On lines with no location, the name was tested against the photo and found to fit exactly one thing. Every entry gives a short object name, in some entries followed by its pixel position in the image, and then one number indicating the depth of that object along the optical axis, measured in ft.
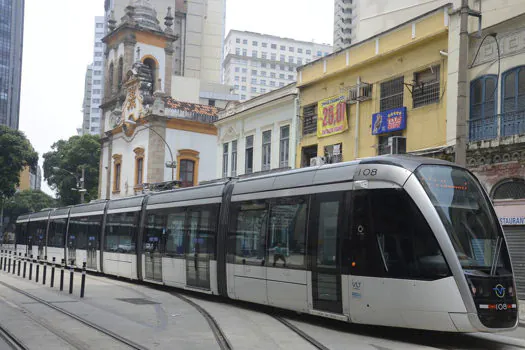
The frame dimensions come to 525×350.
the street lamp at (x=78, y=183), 206.02
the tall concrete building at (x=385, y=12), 92.99
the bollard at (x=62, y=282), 60.18
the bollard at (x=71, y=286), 57.26
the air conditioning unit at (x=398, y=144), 67.41
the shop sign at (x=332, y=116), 83.15
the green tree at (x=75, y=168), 229.04
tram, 31.76
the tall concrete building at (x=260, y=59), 506.07
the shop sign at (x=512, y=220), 59.47
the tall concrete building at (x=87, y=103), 534.37
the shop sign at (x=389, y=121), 73.36
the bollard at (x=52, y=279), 63.34
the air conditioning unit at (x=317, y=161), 44.67
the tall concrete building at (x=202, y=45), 309.42
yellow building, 69.92
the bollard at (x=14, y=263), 84.06
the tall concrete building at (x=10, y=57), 419.33
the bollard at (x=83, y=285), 53.79
